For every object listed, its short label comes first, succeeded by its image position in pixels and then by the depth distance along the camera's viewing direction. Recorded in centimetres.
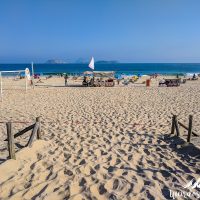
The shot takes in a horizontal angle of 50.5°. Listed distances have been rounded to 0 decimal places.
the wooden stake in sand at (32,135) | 525
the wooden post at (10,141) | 455
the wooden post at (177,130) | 619
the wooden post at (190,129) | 562
